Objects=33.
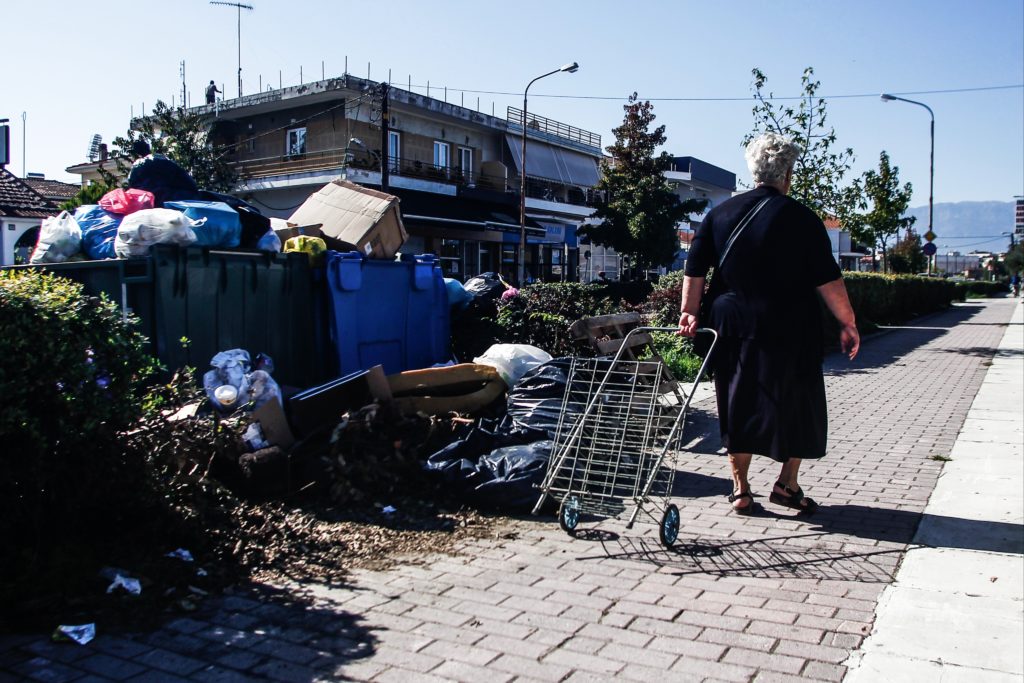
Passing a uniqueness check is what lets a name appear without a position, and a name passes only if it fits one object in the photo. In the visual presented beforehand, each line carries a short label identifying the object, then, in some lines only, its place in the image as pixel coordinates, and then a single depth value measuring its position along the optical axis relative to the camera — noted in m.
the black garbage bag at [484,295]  8.70
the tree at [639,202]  37.28
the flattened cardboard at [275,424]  5.27
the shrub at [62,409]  3.41
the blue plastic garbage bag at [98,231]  6.28
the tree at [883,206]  18.19
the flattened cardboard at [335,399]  5.51
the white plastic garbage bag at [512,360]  6.88
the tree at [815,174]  16.97
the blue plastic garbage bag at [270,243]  6.64
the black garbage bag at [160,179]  6.67
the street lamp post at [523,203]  31.53
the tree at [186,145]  26.28
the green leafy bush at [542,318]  8.35
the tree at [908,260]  53.45
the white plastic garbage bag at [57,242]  6.23
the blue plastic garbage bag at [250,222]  6.70
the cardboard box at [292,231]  7.55
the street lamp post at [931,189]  39.91
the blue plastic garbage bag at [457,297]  8.63
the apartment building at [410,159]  29.61
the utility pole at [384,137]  23.05
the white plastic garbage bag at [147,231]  5.76
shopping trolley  4.36
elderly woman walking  4.66
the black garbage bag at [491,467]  4.93
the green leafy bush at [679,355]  10.94
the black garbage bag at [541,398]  5.89
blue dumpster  6.99
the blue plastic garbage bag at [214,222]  6.25
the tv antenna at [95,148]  42.72
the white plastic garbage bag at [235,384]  5.47
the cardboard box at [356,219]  7.45
